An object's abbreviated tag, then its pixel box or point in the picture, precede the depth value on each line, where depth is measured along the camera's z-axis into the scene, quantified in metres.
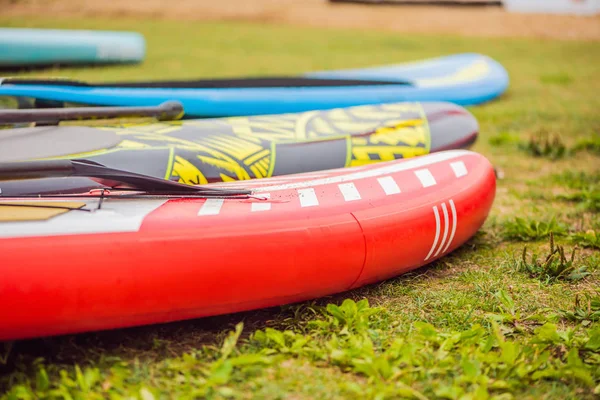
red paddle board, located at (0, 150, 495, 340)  1.70
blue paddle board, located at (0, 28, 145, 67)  6.12
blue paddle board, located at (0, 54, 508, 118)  3.32
